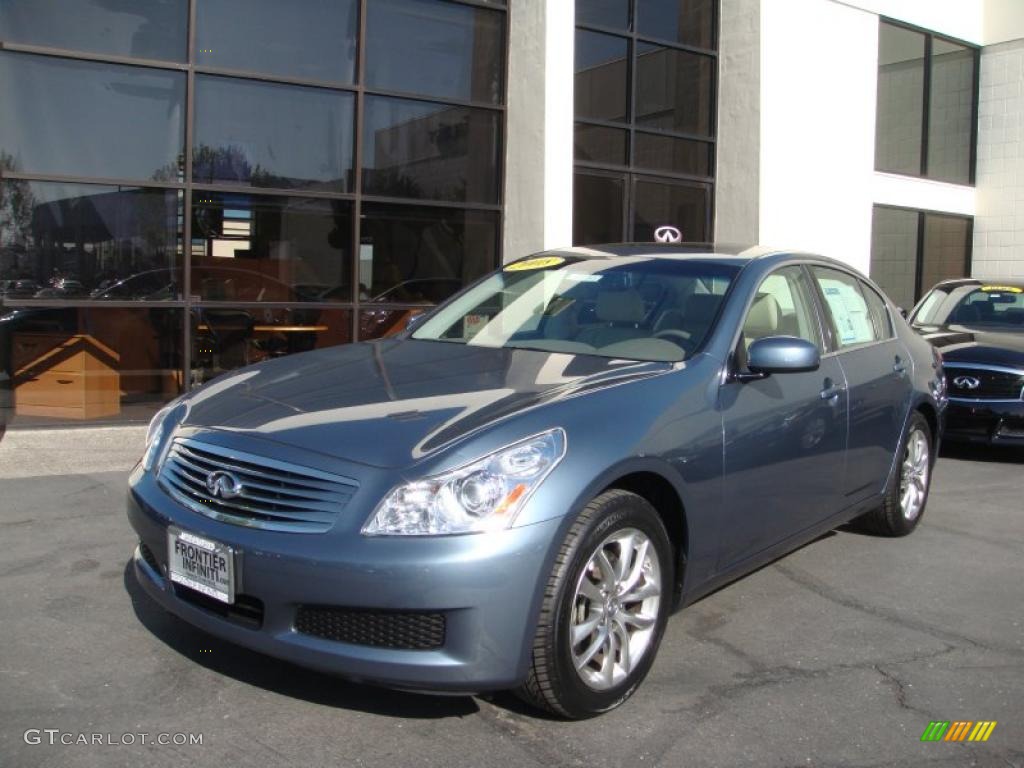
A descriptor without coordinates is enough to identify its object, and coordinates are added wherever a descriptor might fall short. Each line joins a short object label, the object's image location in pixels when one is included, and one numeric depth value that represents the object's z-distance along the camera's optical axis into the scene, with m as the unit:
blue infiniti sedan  3.01
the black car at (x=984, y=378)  8.09
